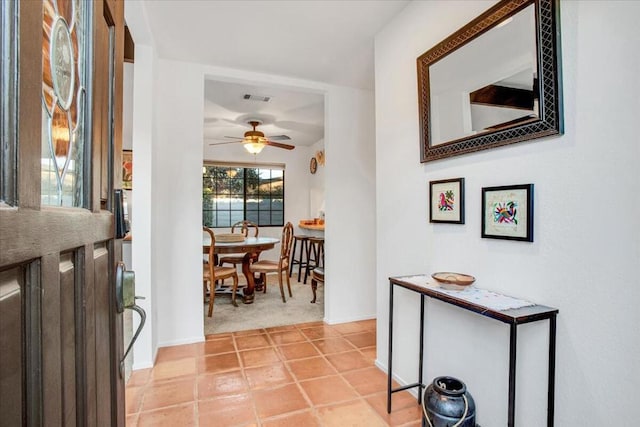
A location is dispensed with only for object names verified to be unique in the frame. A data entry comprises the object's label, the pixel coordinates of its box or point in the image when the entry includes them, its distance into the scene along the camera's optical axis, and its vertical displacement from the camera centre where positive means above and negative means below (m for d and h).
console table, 1.23 -0.39
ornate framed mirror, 1.33 +0.61
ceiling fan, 4.54 +0.98
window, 6.35 +0.36
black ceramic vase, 1.46 -0.85
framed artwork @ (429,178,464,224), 1.79 +0.07
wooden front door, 0.45 +0.01
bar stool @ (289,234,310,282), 5.64 -0.62
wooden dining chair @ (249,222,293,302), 4.32 -0.66
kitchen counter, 5.50 -0.22
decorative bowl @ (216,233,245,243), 4.14 -0.30
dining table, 3.83 -0.41
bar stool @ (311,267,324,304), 3.99 -0.76
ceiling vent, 3.89 +1.36
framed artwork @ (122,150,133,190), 3.68 +0.50
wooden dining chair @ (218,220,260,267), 4.67 -0.63
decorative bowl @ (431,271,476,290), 1.59 -0.32
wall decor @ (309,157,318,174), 6.47 +0.95
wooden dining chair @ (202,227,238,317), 3.57 -0.64
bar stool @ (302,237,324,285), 5.22 -0.60
